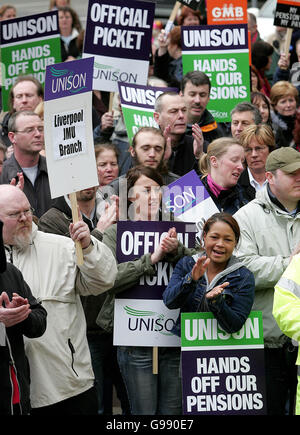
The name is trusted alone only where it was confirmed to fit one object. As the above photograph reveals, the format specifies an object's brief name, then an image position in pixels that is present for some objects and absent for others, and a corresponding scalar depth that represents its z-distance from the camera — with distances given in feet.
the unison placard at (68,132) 44.42
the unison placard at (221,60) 70.49
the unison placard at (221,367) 46.32
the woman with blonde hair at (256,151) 58.39
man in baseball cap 47.93
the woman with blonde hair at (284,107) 74.74
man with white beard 43.15
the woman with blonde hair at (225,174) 54.39
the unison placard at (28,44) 73.97
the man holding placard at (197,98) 67.10
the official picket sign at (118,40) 68.54
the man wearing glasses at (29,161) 58.44
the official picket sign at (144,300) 48.75
